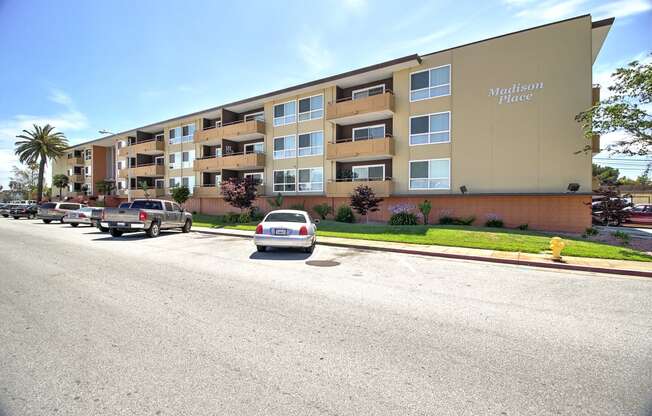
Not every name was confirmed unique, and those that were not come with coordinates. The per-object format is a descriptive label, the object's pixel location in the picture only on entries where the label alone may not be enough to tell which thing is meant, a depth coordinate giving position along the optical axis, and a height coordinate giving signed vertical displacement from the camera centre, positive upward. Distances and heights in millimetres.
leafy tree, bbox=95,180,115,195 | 47731 +2607
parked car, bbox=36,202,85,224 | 27031 -666
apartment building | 18422 +5372
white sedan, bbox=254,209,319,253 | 10930 -1033
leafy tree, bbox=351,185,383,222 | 21547 +300
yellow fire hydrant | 10164 -1377
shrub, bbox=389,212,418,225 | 20109 -939
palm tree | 49812 +9121
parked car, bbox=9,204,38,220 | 33219 -823
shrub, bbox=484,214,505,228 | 19188 -1058
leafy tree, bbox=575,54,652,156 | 13164 +4197
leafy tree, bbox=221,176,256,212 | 26078 +967
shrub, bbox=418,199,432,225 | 19984 -283
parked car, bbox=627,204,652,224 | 21156 -660
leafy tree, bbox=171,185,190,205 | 32969 +1036
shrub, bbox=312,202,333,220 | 24391 -449
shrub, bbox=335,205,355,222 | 22859 -780
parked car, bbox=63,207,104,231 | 23375 -883
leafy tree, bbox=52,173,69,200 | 55584 +4039
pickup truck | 15672 -723
